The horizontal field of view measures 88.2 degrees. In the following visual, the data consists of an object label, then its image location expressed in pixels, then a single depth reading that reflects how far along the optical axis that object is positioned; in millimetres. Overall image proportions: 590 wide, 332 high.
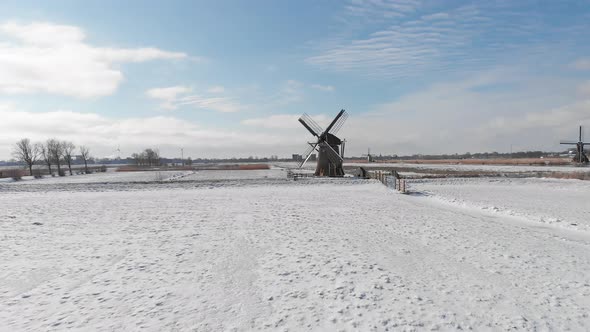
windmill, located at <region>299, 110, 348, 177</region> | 42188
